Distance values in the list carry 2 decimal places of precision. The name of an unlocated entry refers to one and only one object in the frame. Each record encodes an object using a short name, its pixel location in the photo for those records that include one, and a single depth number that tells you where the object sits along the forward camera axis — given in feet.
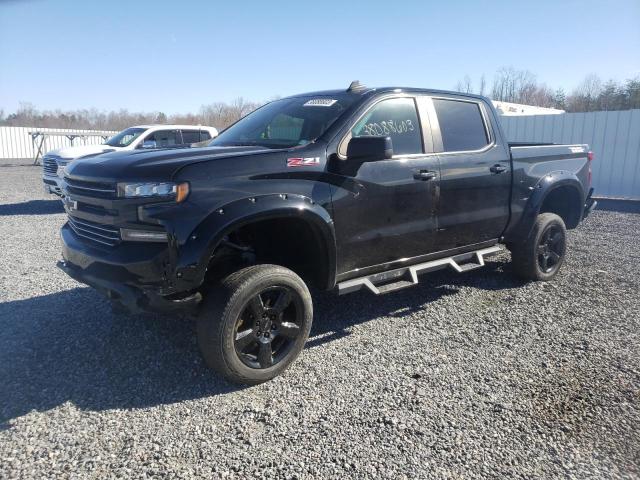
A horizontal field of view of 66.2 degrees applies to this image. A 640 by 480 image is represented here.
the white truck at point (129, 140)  37.29
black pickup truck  10.18
